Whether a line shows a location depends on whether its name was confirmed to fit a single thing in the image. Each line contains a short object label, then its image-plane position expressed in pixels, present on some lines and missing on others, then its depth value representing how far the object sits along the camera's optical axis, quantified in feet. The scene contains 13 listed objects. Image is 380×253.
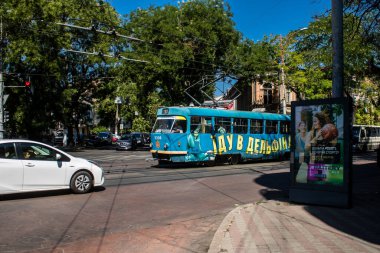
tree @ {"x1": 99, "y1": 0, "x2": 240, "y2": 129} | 116.47
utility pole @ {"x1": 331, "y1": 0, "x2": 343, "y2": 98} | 32.12
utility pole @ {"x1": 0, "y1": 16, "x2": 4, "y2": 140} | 82.85
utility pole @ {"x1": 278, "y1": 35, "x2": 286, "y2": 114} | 118.52
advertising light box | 29.27
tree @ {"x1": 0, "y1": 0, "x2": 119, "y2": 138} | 112.78
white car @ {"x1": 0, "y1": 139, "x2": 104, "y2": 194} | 33.68
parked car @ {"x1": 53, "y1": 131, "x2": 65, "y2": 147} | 179.91
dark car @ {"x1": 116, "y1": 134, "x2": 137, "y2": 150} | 139.33
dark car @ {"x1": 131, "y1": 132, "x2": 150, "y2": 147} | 148.25
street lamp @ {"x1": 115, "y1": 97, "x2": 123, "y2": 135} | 167.04
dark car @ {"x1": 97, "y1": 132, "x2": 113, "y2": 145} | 174.95
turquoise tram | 64.64
